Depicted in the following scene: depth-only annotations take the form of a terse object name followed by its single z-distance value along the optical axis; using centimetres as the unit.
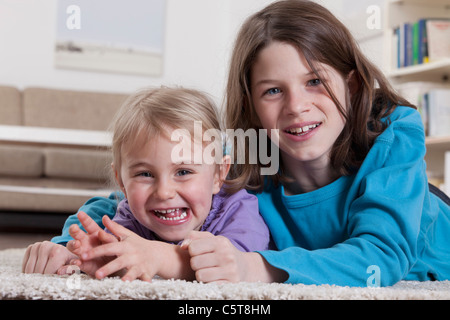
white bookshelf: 262
